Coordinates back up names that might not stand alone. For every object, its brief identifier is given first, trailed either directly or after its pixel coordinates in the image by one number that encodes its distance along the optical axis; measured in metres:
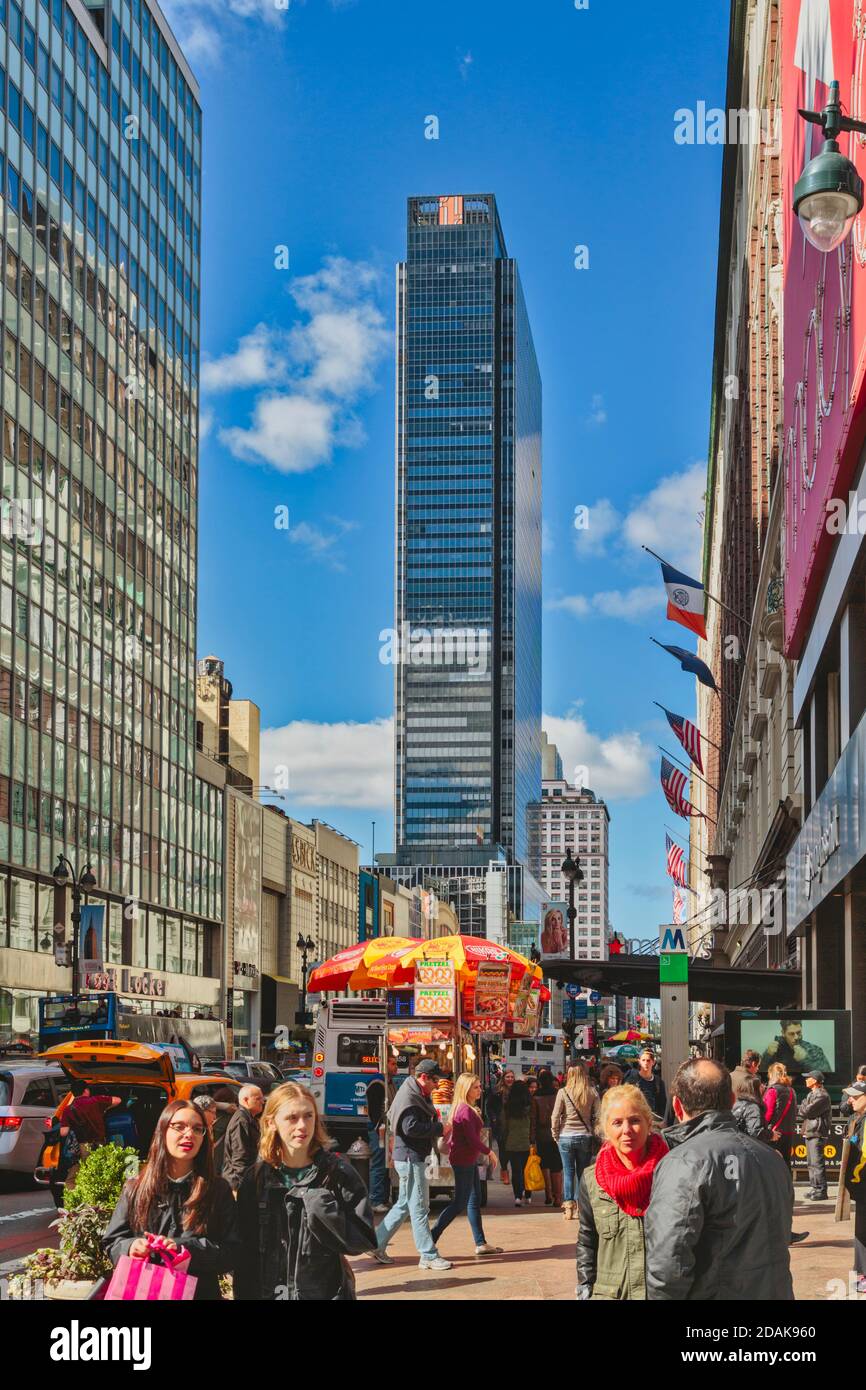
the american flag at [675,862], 63.41
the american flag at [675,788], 54.53
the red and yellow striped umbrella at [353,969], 27.03
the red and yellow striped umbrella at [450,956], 26.42
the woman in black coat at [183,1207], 7.64
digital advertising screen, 24.14
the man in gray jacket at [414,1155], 14.50
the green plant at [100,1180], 10.94
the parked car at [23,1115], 21.31
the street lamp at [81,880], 47.56
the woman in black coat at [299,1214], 7.46
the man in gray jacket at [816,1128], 21.23
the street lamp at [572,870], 38.21
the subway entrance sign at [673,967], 23.84
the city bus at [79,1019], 37.25
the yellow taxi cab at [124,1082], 19.03
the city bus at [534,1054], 40.06
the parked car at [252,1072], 33.16
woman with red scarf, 7.36
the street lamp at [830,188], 10.94
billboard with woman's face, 49.88
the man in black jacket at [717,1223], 6.32
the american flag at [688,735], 51.81
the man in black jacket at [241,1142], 11.62
